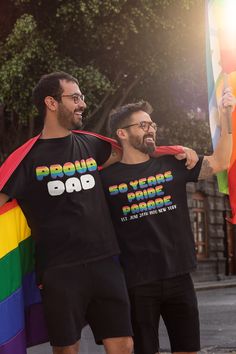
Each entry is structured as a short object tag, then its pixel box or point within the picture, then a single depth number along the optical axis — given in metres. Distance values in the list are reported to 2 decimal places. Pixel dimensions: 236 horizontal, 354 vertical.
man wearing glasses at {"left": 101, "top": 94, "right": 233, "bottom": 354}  3.51
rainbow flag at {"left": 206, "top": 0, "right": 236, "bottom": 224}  3.70
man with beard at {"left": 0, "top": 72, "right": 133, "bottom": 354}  3.31
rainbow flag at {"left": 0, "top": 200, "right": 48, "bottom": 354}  3.49
